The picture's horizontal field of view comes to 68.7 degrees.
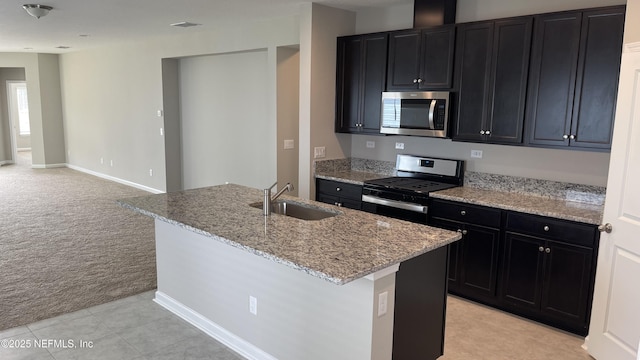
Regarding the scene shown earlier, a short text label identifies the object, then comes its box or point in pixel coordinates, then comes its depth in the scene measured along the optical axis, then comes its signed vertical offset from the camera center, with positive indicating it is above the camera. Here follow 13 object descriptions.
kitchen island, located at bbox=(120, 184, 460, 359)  2.32 -0.94
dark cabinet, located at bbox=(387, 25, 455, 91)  4.17 +0.54
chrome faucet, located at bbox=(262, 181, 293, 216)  3.08 -0.56
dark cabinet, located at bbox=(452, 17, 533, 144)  3.74 +0.33
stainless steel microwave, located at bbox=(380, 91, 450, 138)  4.23 +0.04
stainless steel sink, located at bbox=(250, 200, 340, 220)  3.33 -0.69
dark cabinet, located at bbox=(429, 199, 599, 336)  3.33 -1.08
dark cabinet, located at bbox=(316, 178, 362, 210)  4.68 -0.79
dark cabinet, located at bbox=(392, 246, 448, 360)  2.53 -1.07
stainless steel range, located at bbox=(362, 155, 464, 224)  4.17 -0.63
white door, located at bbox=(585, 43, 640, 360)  2.80 -0.74
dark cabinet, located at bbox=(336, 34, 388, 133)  4.71 +0.36
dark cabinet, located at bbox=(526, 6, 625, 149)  3.28 +0.32
